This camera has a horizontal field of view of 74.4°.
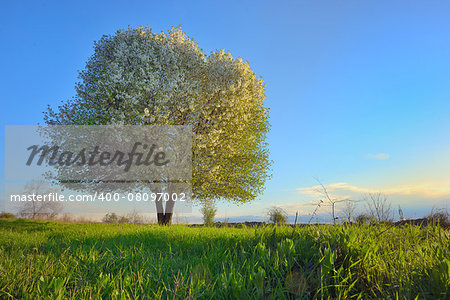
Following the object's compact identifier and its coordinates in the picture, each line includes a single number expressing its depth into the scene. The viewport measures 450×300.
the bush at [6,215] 28.83
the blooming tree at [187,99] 16.92
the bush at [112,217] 24.14
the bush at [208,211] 20.16
